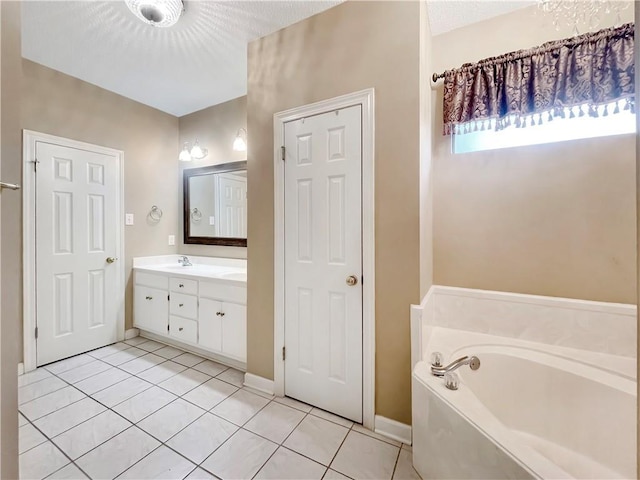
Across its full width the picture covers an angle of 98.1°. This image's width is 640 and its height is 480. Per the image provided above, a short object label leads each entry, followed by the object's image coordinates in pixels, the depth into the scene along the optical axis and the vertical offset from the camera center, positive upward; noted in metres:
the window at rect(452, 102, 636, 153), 1.55 +0.66
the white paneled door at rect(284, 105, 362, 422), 1.70 -0.15
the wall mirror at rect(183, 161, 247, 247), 2.92 +0.36
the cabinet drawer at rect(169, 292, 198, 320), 2.56 -0.64
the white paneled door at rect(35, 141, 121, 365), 2.39 -0.12
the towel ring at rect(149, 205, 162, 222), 3.17 +0.27
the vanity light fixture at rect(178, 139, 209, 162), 3.11 +0.97
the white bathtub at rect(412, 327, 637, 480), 1.06 -0.80
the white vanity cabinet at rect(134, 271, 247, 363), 2.31 -0.69
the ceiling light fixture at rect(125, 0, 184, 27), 1.67 +1.41
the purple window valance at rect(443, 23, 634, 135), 1.45 +0.90
